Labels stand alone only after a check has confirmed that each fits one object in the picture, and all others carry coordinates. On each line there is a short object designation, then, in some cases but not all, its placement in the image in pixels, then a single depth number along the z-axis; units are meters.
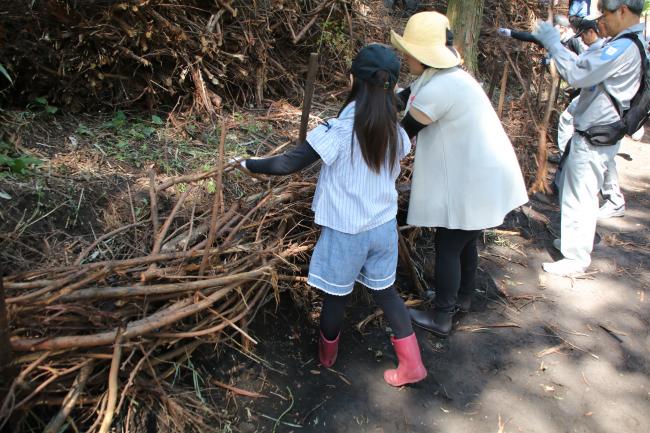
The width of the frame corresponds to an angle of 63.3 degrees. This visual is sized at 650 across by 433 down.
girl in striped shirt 2.21
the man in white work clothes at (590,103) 3.36
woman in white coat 2.54
